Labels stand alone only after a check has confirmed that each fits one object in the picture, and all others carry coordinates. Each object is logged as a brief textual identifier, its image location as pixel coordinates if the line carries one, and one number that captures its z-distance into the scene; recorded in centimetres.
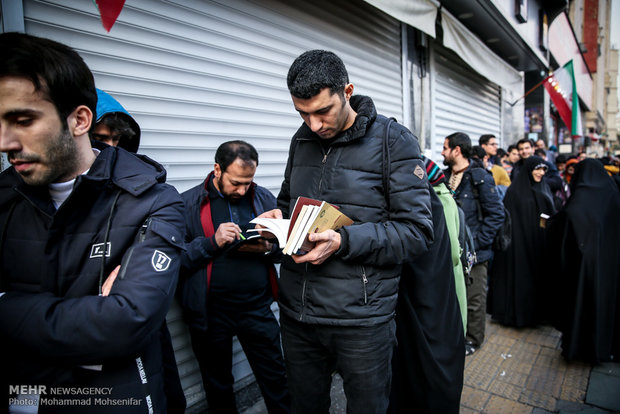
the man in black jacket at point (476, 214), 370
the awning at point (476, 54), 536
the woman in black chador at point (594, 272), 340
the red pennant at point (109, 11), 209
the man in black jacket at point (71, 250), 106
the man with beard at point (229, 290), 232
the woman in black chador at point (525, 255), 432
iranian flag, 826
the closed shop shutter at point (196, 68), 227
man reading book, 161
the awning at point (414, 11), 387
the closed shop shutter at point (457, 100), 622
